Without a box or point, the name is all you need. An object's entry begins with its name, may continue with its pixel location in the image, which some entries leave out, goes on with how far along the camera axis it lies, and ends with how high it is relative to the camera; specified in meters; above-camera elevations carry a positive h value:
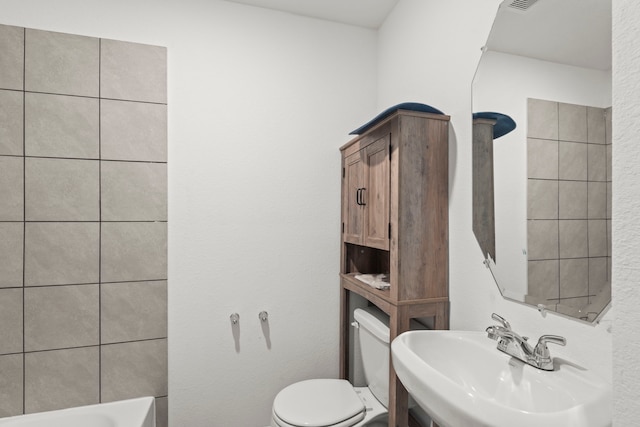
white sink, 0.66 -0.42
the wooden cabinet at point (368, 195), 1.44 +0.10
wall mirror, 0.84 +0.18
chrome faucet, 0.89 -0.37
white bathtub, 1.50 -0.95
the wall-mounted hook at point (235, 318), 1.80 -0.56
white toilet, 1.46 -0.89
